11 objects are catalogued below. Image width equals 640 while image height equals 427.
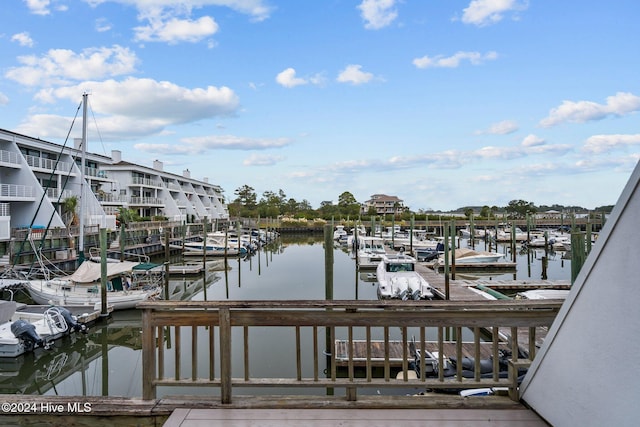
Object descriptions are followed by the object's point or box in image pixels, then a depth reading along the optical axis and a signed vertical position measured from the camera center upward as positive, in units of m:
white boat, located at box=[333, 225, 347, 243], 50.10 -2.42
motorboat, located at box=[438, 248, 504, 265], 26.25 -2.81
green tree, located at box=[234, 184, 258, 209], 94.81 +5.23
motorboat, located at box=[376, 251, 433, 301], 14.98 -2.70
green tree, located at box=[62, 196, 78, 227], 30.40 +0.68
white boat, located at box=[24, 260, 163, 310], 14.80 -2.92
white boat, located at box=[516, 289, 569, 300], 13.39 -2.76
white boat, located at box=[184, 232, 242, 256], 34.59 -2.86
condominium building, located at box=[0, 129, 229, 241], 27.01 +3.01
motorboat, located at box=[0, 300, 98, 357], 10.24 -3.17
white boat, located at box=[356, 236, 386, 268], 26.59 -2.72
